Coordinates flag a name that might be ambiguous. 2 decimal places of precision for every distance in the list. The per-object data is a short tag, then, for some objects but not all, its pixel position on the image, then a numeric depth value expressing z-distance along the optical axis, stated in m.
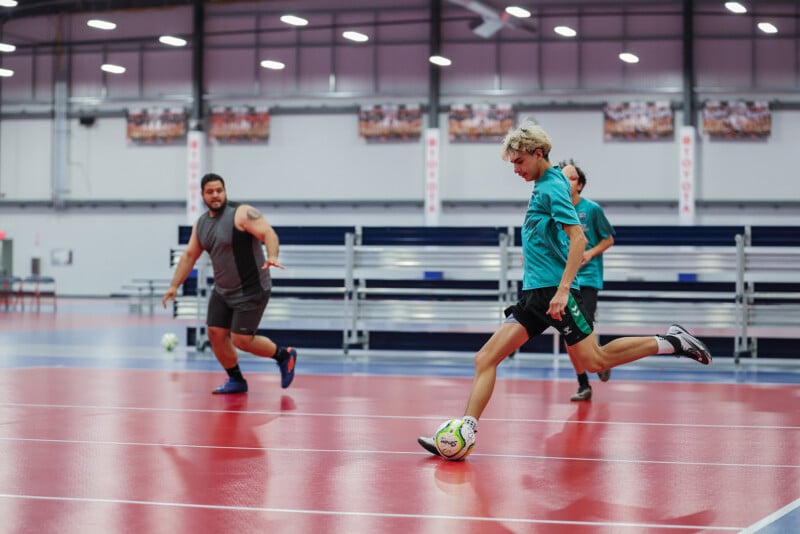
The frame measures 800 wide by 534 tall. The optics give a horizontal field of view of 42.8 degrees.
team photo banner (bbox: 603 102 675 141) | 31.25
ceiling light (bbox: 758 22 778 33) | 27.85
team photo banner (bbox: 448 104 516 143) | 32.28
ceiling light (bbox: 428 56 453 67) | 29.83
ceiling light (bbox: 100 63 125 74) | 30.39
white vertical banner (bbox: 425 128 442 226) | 32.09
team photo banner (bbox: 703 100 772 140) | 30.67
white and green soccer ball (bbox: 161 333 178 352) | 14.52
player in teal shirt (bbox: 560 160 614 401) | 9.06
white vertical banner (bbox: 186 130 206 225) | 33.94
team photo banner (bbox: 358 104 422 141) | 32.75
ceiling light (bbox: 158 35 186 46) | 27.17
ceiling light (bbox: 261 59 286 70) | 31.05
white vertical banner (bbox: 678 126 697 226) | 30.56
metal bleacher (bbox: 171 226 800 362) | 13.03
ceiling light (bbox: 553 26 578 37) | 28.03
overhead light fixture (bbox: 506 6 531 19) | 25.48
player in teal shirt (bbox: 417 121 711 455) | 6.19
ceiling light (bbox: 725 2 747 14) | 25.39
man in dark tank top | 9.19
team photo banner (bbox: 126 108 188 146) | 34.81
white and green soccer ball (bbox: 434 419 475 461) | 6.05
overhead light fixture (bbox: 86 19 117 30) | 24.94
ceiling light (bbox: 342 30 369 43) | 26.96
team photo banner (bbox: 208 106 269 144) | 33.97
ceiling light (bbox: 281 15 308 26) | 25.70
